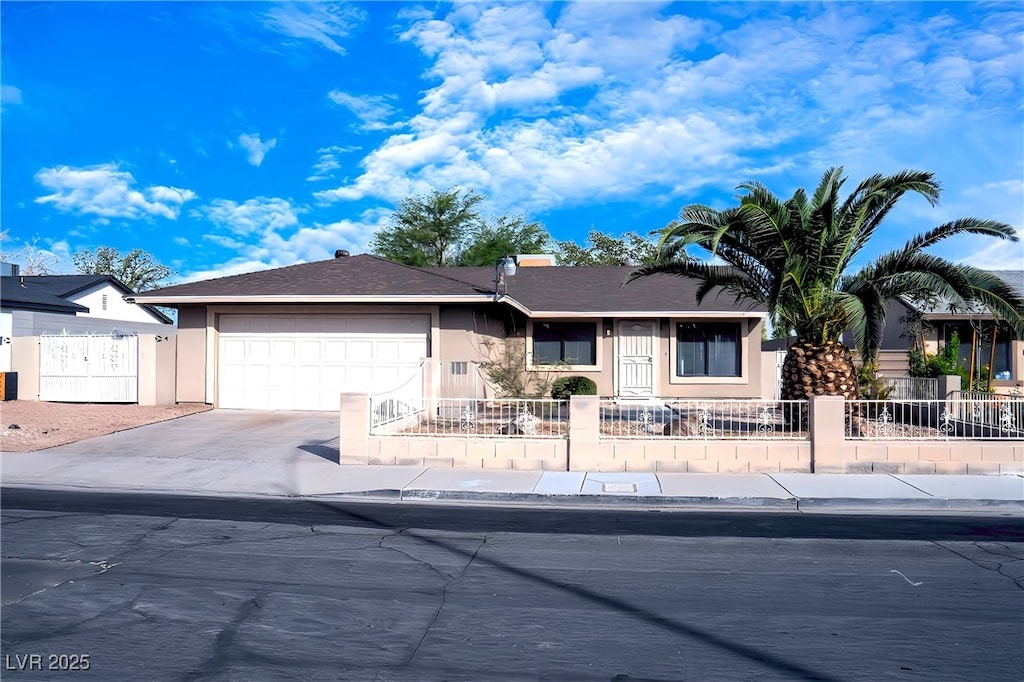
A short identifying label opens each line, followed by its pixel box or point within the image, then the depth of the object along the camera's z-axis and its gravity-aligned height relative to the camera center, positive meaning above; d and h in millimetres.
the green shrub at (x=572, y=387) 21297 -557
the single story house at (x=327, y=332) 18938 +892
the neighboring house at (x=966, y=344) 25672 +715
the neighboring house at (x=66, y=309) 26859 +2545
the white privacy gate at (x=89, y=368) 19750 +4
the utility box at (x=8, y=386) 19438 -429
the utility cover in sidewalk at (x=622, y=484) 11258 -1738
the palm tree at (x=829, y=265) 13266 +1784
